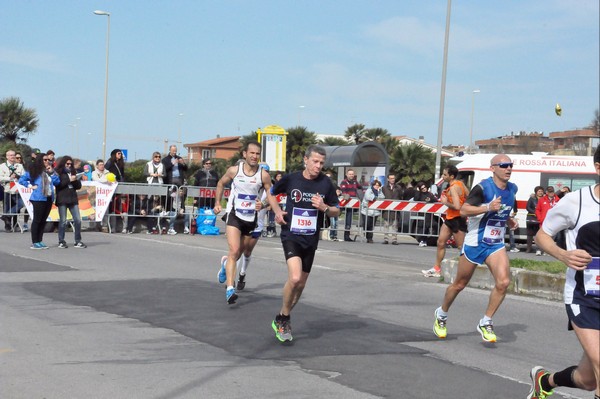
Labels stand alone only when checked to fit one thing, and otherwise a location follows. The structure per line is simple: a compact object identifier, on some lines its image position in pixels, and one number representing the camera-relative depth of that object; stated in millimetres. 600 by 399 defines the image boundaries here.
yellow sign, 35250
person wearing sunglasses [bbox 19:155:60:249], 17094
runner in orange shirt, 13707
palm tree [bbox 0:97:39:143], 55781
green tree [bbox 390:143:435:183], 49469
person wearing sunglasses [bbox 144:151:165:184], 23750
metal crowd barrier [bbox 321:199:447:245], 24578
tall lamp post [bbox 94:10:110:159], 50969
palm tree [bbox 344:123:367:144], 65562
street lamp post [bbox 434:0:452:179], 31172
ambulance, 27031
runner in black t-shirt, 8312
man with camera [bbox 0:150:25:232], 21797
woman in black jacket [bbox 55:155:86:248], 17828
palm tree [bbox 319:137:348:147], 63375
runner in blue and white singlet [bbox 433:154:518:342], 8656
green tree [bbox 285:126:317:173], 63469
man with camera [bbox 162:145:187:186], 24000
